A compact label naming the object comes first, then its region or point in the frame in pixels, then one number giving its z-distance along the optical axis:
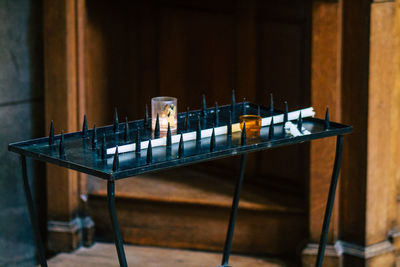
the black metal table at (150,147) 2.56
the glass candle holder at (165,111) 2.91
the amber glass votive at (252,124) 2.88
